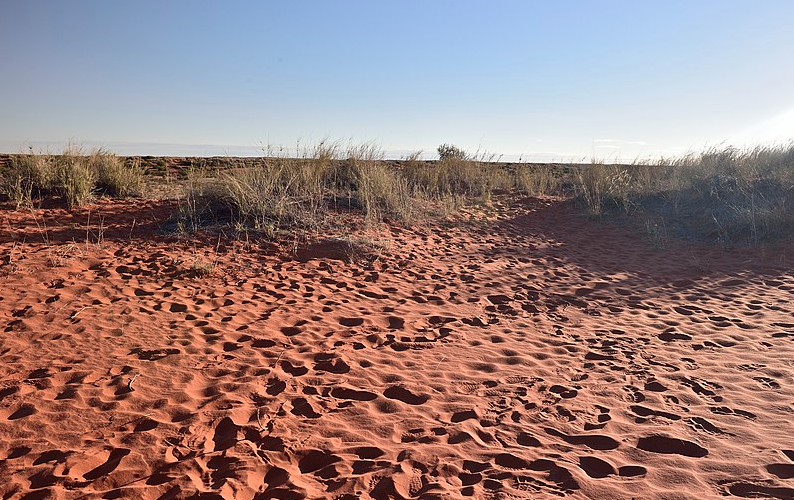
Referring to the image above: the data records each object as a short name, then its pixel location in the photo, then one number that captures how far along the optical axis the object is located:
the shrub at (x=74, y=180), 8.99
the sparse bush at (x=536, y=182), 14.42
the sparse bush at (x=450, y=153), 15.34
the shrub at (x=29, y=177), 9.09
